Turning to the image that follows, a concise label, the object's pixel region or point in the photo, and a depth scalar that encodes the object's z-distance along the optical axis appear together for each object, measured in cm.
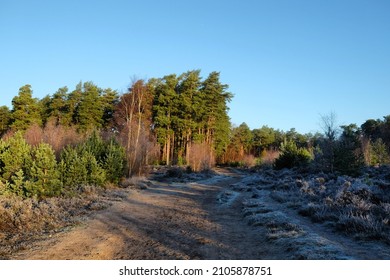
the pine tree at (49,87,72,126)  5033
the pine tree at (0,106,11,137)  5378
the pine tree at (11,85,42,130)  4540
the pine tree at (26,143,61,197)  1403
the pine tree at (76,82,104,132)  4894
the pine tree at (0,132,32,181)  1605
